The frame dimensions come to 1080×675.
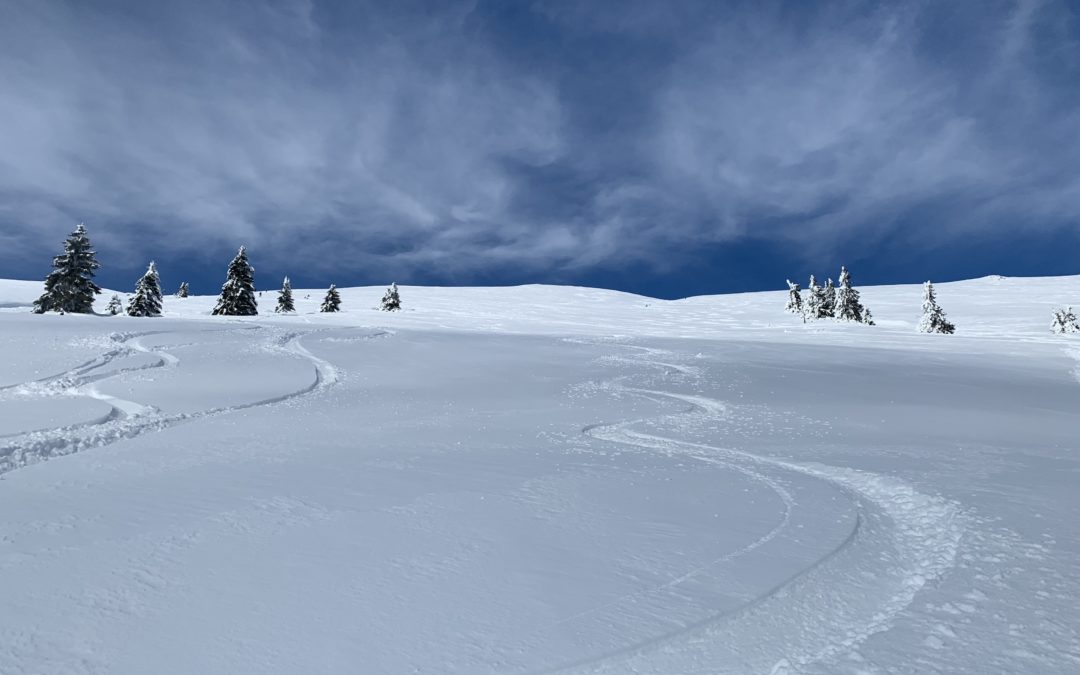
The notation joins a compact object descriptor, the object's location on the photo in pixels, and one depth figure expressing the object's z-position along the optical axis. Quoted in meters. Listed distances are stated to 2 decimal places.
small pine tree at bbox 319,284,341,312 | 59.20
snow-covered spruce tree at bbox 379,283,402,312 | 63.83
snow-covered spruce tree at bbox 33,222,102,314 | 41.56
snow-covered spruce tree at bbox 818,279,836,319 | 63.34
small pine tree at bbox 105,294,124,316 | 44.94
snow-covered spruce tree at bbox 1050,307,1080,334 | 39.66
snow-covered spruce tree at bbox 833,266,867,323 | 60.22
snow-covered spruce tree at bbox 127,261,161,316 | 46.41
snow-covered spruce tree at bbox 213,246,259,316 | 49.06
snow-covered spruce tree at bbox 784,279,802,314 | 68.69
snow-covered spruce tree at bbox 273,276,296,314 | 59.72
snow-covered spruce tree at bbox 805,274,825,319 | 63.12
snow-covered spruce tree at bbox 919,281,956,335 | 43.66
